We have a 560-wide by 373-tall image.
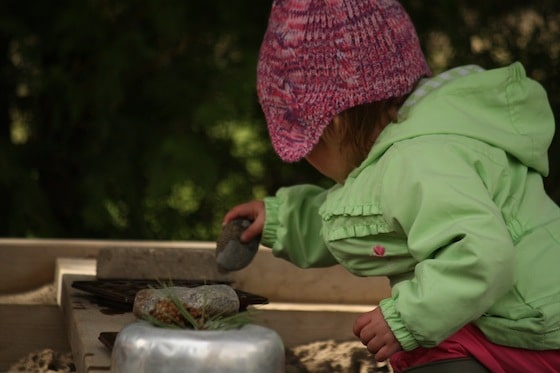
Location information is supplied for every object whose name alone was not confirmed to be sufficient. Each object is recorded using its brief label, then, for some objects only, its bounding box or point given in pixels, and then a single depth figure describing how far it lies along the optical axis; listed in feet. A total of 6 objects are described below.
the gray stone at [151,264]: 11.51
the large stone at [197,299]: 9.66
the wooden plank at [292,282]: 12.08
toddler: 9.86
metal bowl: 9.27
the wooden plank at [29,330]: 11.35
